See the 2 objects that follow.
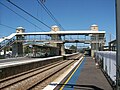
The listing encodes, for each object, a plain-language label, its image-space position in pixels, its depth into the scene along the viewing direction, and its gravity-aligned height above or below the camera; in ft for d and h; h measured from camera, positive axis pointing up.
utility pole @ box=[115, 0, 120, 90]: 13.17 +0.80
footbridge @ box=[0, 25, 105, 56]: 127.51 +10.36
